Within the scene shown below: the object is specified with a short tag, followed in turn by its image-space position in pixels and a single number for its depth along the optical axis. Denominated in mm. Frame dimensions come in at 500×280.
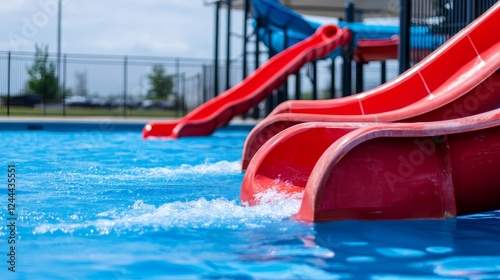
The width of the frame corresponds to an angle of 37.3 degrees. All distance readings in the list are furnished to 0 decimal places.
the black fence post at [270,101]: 18906
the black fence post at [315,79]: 18931
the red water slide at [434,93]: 6344
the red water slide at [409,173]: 4387
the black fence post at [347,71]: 17750
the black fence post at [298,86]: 19406
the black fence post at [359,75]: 18283
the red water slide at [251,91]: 13680
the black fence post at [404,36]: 10305
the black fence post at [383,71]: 20220
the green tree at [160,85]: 29234
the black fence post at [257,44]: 18641
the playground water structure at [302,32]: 17297
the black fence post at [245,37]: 18312
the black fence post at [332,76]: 19798
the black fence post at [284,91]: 18516
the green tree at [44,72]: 20625
